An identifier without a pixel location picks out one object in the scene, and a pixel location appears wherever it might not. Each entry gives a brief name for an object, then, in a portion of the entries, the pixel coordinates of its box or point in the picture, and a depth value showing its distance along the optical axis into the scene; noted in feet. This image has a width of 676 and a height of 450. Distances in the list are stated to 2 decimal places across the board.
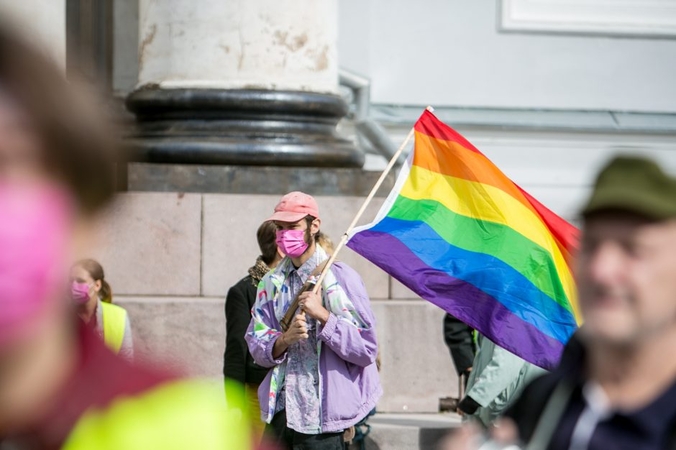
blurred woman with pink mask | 7.35
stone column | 46.48
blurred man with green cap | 10.66
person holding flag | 32.75
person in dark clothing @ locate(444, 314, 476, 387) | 41.16
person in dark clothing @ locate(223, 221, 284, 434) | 37.22
